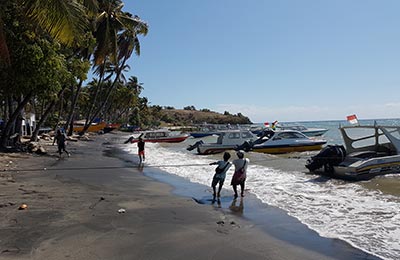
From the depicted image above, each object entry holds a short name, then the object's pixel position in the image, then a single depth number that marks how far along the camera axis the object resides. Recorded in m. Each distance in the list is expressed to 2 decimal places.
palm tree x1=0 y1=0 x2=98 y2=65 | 10.21
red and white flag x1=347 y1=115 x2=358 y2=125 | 15.91
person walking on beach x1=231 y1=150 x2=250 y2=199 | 10.31
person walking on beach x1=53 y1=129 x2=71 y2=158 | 21.69
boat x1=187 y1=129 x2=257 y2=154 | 27.47
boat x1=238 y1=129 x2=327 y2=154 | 26.14
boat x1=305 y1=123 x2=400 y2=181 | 13.58
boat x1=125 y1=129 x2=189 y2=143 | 43.16
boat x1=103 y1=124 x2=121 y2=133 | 68.69
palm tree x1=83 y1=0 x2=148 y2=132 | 31.30
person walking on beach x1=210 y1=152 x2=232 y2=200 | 10.08
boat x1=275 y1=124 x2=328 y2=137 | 46.43
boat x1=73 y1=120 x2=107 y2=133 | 55.28
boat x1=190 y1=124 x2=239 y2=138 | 54.28
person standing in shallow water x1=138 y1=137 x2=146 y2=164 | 20.80
